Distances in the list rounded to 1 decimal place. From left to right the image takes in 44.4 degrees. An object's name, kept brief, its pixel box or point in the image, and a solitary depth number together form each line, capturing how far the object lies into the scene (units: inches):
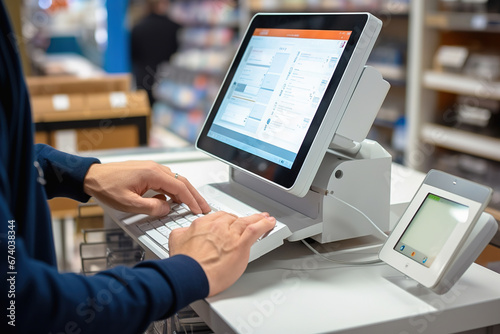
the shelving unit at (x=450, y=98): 124.3
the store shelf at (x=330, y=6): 145.9
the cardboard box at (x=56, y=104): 105.5
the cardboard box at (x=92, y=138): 106.8
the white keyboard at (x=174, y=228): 40.7
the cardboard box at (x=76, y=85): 118.0
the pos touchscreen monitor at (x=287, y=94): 42.3
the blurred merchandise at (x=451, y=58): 129.7
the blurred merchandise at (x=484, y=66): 122.4
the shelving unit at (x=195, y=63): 241.3
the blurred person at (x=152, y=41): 272.3
